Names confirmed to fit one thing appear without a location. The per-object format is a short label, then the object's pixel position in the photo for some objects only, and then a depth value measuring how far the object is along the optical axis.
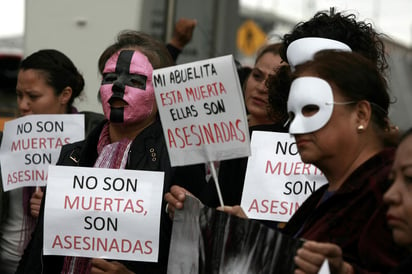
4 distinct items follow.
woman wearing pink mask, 5.60
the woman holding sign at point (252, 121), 5.59
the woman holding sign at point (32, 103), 6.65
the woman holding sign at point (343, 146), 4.11
